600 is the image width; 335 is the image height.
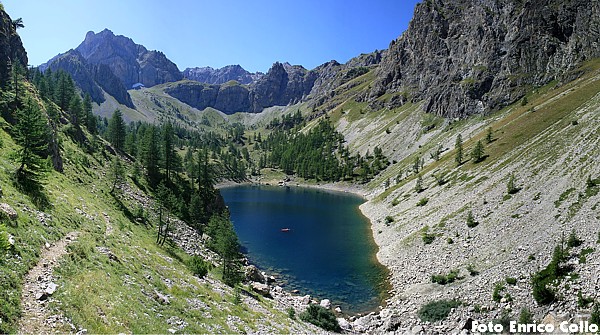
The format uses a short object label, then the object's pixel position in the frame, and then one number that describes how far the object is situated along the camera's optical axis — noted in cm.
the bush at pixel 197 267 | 4189
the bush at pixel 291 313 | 3939
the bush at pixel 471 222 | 6100
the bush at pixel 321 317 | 4012
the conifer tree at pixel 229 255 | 4576
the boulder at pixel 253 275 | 5394
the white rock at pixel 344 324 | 4151
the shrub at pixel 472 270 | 4683
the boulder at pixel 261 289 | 4788
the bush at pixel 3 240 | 1811
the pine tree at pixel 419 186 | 9849
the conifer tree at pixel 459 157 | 10288
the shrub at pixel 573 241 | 3995
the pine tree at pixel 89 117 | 10348
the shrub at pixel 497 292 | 3747
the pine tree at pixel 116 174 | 5976
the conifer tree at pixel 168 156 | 8444
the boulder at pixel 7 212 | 2366
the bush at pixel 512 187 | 6475
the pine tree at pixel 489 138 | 10712
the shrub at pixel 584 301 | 3033
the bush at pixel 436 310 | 3891
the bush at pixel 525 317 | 3134
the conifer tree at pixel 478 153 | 9375
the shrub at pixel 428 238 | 6281
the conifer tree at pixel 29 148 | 3612
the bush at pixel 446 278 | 4767
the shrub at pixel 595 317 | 2631
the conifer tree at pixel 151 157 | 8256
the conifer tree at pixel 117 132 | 10981
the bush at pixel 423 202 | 8526
